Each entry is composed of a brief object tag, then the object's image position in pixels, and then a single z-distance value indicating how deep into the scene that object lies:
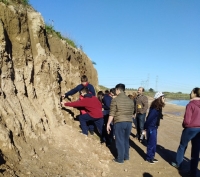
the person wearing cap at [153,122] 5.38
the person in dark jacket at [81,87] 6.50
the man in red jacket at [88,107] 6.13
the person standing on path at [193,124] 4.82
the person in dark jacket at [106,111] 6.53
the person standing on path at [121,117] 5.20
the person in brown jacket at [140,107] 7.54
